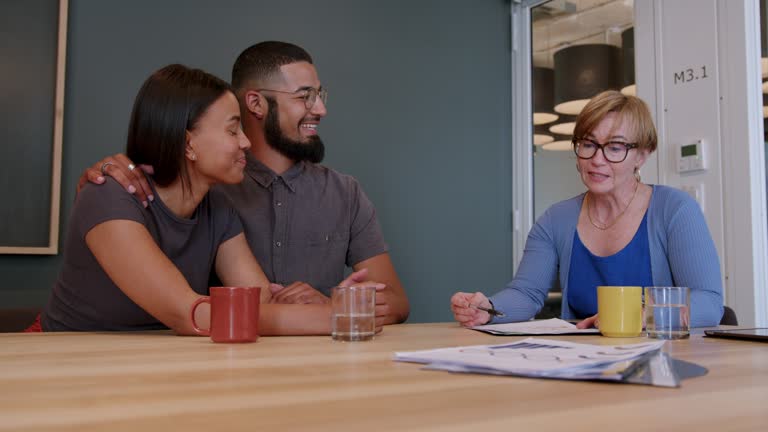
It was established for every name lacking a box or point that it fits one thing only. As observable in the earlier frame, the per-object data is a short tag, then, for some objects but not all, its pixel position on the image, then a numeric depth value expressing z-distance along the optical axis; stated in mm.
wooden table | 546
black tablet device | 1229
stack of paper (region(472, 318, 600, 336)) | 1385
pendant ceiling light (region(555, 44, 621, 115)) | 3566
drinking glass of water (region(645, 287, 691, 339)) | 1292
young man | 2211
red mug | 1187
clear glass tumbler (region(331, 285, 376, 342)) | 1230
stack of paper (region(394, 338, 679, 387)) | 743
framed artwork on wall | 2641
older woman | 1844
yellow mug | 1342
